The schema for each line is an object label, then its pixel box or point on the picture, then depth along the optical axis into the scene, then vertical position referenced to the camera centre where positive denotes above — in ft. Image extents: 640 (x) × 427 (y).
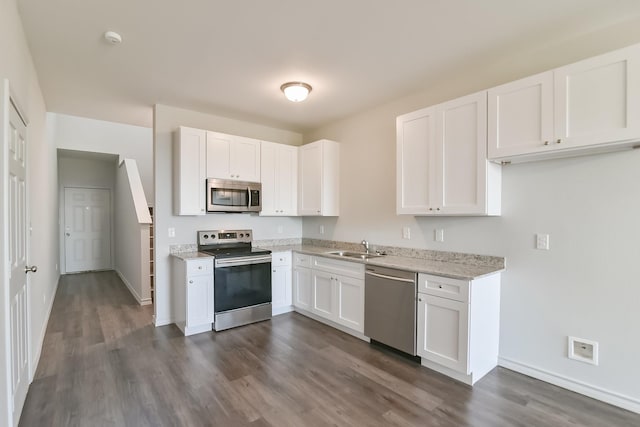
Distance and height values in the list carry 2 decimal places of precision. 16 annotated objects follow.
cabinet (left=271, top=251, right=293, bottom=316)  13.41 -3.17
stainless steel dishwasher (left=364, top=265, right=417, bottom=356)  9.21 -3.04
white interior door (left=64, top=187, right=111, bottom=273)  22.90 -1.44
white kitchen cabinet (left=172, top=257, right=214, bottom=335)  11.26 -3.14
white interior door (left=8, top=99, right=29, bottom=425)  6.40 -1.20
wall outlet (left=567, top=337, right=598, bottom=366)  7.52 -3.45
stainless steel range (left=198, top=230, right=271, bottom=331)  11.78 -2.81
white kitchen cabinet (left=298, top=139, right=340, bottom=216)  14.07 +1.48
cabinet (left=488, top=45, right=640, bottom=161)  6.43 +2.34
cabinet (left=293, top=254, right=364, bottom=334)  11.02 -3.08
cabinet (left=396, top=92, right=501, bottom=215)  8.66 +1.48
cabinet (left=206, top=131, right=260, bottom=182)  12.57 +2.25
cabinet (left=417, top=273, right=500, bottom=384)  8.05 -3.12
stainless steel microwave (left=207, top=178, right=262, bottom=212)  12.51 +0.62
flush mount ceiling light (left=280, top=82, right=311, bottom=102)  10.32 +4.04
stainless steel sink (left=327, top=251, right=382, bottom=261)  12.35 -1.81
